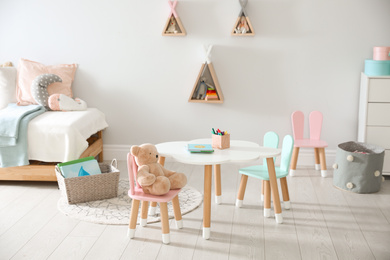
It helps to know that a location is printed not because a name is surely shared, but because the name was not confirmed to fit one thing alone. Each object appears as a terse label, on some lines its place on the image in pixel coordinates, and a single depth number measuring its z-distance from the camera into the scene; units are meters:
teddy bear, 2.70
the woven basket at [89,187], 3.34
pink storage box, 3.86
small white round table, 2.80
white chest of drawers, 3.83
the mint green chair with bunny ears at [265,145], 3.25
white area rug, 3.10
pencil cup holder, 3.05
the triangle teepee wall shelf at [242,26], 4.07
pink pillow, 4.21
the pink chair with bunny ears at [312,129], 4.13
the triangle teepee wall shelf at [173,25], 4.13
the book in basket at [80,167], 3.41
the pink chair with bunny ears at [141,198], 2.72
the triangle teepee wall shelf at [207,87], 4.16
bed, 3.65
